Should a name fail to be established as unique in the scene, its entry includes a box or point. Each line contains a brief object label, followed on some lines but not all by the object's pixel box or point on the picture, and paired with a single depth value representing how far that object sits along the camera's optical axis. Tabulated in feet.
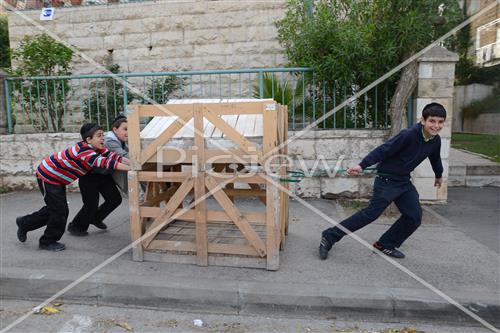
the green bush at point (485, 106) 47.50
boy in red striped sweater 13.74
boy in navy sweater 12.91
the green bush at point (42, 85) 24.30
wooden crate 11.97
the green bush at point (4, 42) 48.24
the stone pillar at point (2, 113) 24.33
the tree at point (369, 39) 19.77
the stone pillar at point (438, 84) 20.35
